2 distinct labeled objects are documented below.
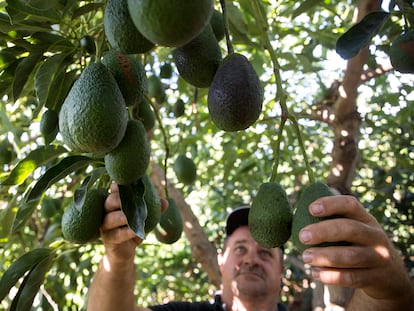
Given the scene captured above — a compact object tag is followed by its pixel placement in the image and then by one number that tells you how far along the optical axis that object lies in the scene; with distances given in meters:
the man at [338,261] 0.86
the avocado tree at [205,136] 1.02
